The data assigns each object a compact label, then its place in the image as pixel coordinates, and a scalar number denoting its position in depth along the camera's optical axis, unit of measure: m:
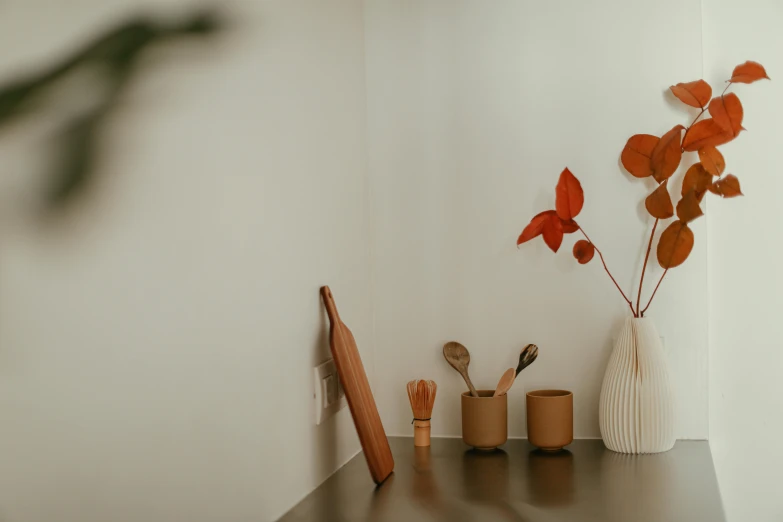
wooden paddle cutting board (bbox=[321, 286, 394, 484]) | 1.17
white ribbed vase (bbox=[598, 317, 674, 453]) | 1.35
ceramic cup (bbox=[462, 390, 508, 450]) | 1.40
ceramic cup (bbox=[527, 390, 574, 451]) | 1.38
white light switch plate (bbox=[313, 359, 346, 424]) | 1.18
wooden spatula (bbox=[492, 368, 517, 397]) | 1.41
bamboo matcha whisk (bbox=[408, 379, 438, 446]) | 1.45
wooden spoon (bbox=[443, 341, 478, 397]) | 1.48
